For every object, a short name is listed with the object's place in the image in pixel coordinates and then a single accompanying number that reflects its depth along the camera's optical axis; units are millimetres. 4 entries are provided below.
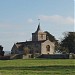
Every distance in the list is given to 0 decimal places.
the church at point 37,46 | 142512
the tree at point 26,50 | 127744
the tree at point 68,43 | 125938
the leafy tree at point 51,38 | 151450
